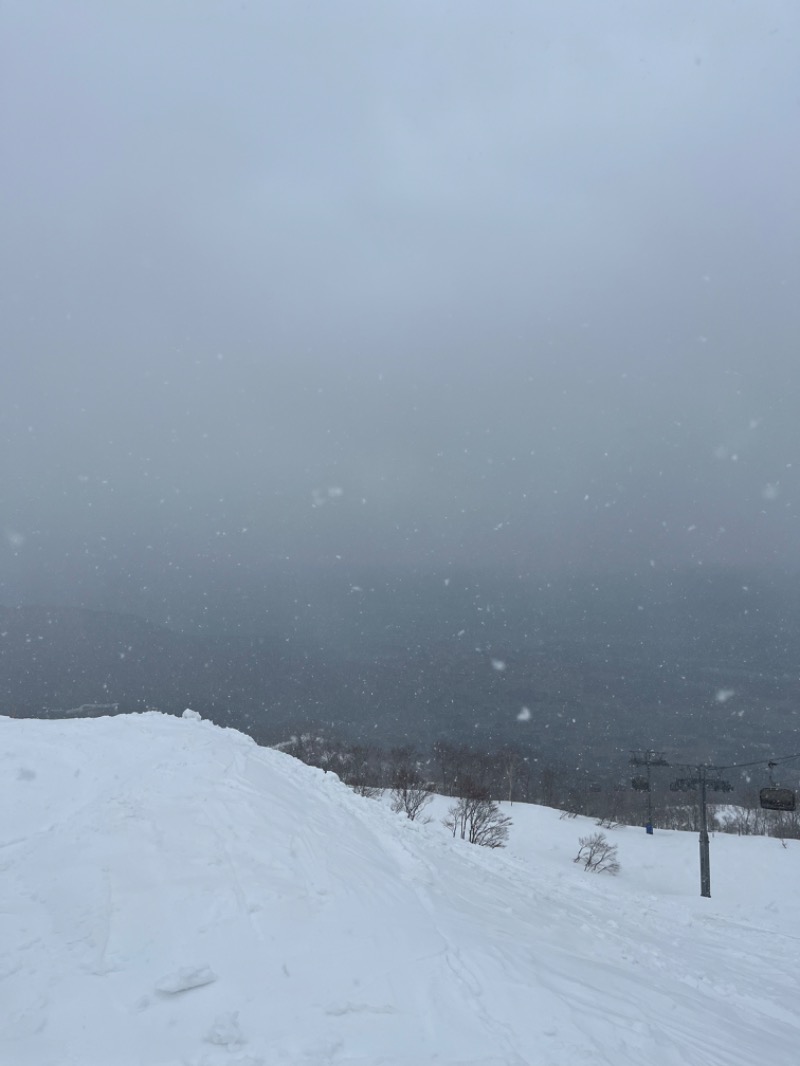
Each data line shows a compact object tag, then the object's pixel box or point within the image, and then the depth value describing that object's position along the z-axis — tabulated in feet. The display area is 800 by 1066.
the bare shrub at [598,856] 133.69
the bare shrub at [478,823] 115.85
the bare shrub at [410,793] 128.36
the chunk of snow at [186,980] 18.71
